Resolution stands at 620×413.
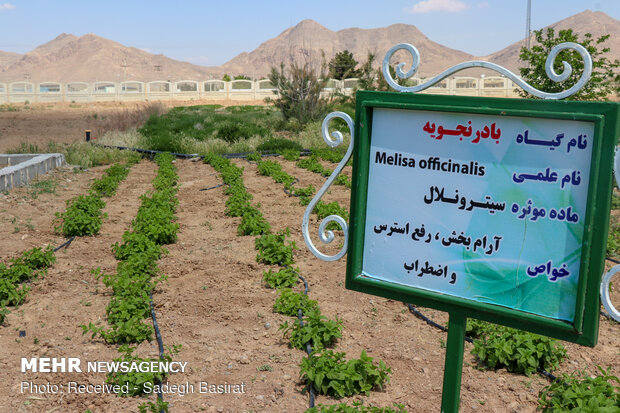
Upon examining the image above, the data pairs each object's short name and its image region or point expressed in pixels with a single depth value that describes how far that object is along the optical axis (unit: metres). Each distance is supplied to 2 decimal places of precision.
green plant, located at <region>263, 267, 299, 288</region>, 5.27
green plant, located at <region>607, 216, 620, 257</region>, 6.11
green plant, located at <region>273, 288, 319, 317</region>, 4.59
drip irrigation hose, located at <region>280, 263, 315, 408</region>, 3.35
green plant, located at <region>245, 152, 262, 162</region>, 12.73
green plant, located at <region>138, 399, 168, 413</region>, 3.09
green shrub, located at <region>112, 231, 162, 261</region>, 5.89
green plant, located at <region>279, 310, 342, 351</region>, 4.00
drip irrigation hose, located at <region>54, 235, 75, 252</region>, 6.52
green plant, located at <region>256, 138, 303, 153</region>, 14.44
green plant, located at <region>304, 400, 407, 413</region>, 2.93
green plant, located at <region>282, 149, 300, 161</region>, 13.15
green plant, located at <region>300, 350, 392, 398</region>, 3.41
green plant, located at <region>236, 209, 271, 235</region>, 6.93
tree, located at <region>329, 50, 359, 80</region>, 52.58
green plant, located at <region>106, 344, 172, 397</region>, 3.47
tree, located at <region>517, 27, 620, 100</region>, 10.05
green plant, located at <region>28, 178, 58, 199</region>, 9.47
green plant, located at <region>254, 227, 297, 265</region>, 5.90
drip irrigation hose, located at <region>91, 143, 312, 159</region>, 13.74
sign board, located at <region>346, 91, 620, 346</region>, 1.95
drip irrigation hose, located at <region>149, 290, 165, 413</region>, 3.42
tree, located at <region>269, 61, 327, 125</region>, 18.81
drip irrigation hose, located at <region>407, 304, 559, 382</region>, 3.68
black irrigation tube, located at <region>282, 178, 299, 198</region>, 9.29
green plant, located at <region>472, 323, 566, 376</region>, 3.67
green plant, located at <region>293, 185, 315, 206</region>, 8.52
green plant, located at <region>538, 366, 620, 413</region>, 2.89
